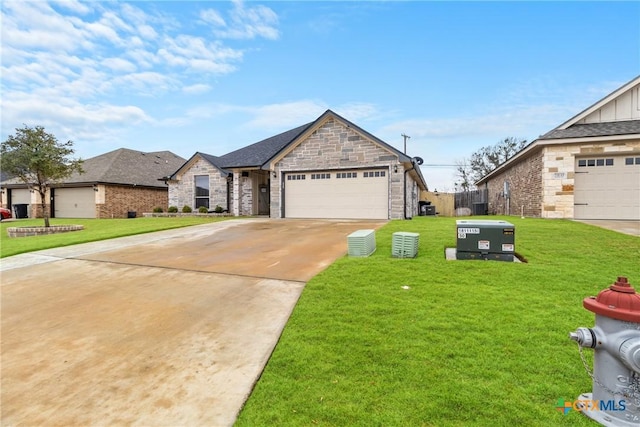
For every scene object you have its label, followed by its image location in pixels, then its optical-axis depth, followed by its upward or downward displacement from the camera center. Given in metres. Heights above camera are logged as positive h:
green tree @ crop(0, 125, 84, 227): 13.56 +2.01
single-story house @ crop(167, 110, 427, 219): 15.81 +1.37
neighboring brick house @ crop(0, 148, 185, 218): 23.91 +0.81
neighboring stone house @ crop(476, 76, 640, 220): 12.68 +1.55
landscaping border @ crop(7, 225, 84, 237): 13.37 -1.28
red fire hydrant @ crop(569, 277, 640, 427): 1.99 -0.99
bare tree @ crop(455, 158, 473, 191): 40.38 +3.51
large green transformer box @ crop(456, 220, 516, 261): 5.93 -0.78
